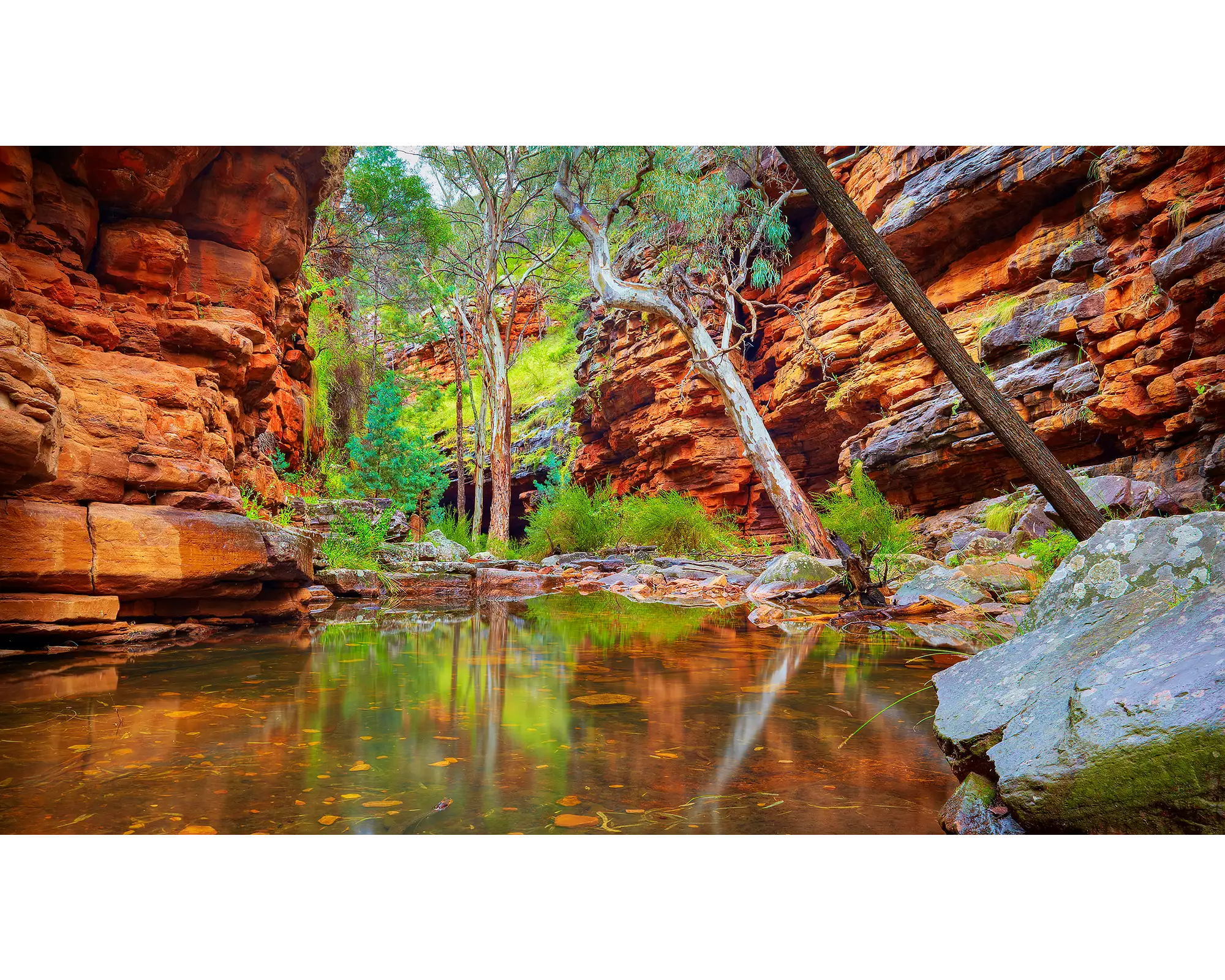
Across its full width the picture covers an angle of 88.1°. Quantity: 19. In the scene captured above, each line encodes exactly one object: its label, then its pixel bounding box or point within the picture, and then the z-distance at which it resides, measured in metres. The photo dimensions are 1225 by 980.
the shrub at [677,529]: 11.66
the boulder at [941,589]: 5.13
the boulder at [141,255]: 5.44
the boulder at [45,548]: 3.55
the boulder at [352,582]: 7.13
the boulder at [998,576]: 5.14
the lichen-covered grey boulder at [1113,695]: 1.16
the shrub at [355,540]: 8.09
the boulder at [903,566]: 6.96
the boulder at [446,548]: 10.38
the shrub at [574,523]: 12.96
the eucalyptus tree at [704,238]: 10.51
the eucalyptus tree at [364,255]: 13.12
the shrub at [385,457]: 12.24
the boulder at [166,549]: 3.98
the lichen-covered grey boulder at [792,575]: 6.94
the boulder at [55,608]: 3.57
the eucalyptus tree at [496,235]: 14.88
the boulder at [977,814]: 1.36
